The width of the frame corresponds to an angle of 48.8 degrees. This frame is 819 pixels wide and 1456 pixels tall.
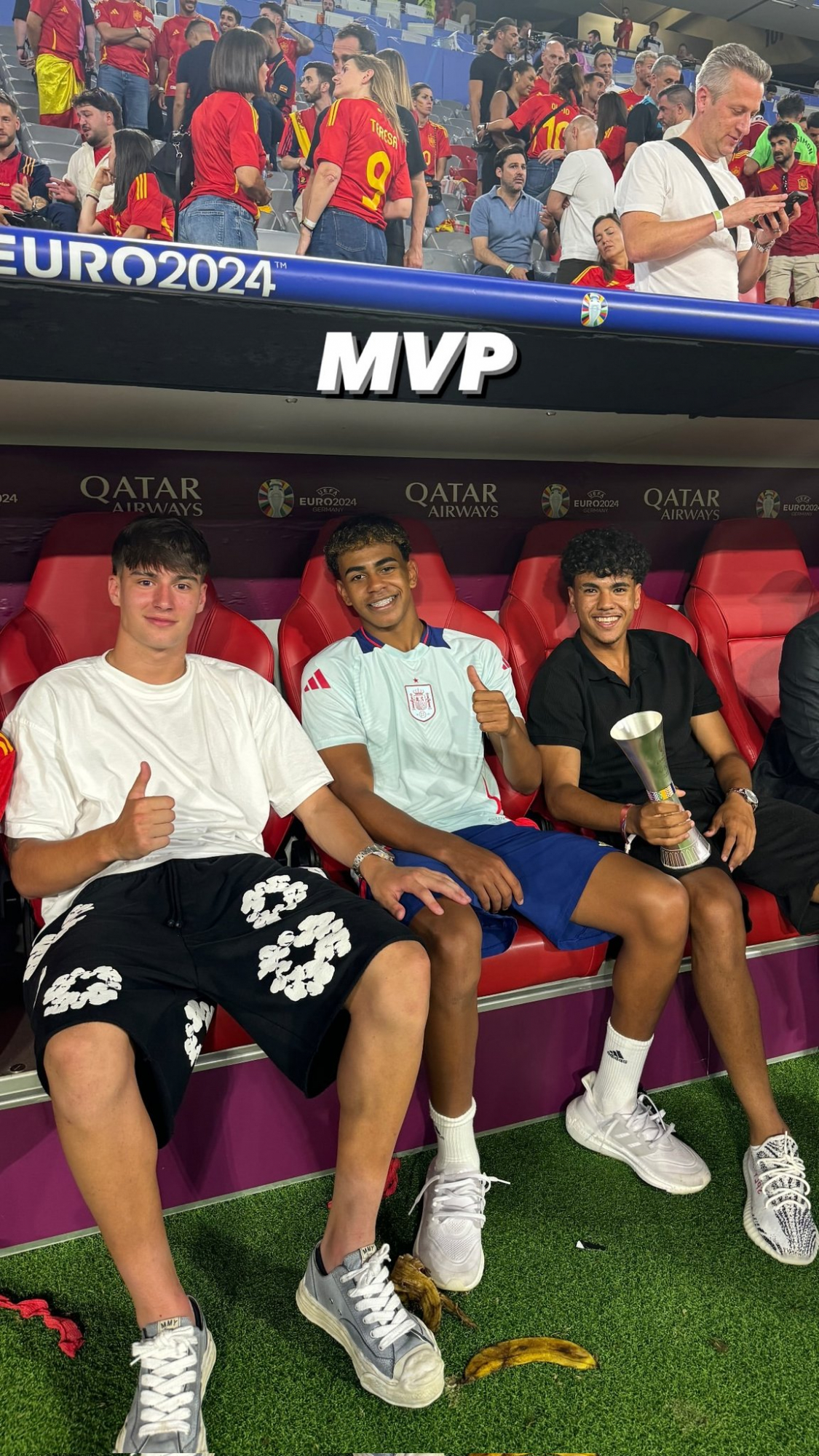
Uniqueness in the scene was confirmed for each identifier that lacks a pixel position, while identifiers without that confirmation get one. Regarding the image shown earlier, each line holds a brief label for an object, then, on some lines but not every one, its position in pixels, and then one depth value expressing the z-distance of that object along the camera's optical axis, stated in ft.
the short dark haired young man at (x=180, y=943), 3.88
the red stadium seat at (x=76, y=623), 6.02
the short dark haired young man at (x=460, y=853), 4.93
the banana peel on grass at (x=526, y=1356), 4.17
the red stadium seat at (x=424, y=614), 5.65
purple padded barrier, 4.79
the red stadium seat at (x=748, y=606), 8.21
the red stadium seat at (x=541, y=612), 7.53
